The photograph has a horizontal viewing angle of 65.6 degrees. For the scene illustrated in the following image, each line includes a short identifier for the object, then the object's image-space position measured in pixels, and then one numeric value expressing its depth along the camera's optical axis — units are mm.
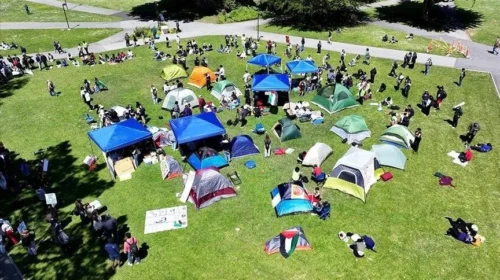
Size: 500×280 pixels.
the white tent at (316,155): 22922
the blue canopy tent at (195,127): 22781
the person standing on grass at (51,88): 32394
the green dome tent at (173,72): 34375
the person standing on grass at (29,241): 17562
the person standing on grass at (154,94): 30425
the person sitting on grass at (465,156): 23562
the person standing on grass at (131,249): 16719
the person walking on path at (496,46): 38312
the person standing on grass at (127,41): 42312
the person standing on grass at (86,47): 40425
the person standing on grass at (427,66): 34525
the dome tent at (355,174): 20594
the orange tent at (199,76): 33094
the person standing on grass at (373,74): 32844
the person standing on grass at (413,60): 35209
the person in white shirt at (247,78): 32784
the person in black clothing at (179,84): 30959
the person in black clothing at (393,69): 33969
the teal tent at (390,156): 22766
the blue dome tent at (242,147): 23984
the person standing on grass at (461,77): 32500
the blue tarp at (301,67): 31500
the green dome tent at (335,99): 28938
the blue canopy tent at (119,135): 21875
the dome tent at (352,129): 25281
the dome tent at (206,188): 20203
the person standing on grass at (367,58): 37044
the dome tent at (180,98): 29234
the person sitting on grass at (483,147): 24547
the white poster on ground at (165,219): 19125
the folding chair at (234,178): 21875
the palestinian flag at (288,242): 17391
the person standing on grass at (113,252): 16516
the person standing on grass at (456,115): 26731
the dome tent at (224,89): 30797
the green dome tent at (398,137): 24609
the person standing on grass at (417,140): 23891
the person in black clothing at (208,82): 32438
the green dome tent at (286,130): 25484
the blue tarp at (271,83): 28578
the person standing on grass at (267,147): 23625
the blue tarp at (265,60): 33219
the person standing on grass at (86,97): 29891
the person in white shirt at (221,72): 33506
